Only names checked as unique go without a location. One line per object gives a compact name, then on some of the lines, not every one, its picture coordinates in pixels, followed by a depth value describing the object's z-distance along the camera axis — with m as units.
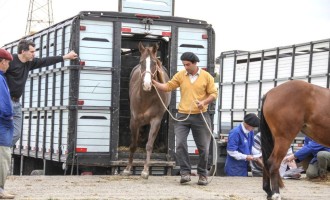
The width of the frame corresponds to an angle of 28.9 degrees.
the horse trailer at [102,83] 12.12
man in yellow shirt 10.62
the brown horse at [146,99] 11.27
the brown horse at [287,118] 9.12
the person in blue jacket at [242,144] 12.01
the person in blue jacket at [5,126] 8.08
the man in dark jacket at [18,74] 9.36
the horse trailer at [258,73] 16.78
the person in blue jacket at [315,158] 11.70
